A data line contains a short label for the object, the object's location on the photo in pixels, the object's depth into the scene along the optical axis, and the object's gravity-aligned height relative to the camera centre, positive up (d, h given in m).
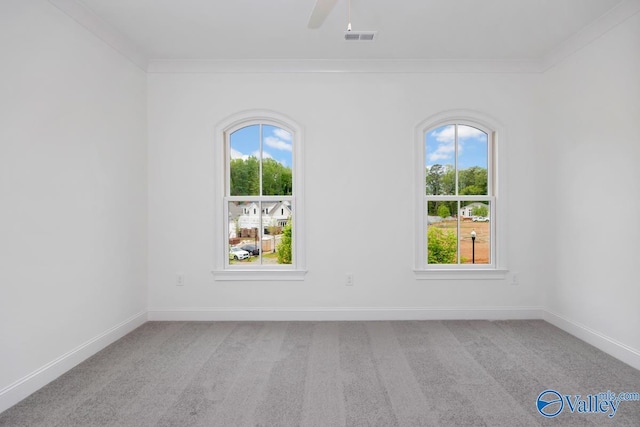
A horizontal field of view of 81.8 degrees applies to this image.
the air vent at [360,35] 2.40 +1.18
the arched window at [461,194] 4.29 +0.24
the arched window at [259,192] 4.31 +0.26
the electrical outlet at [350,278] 4.21 -0.73
